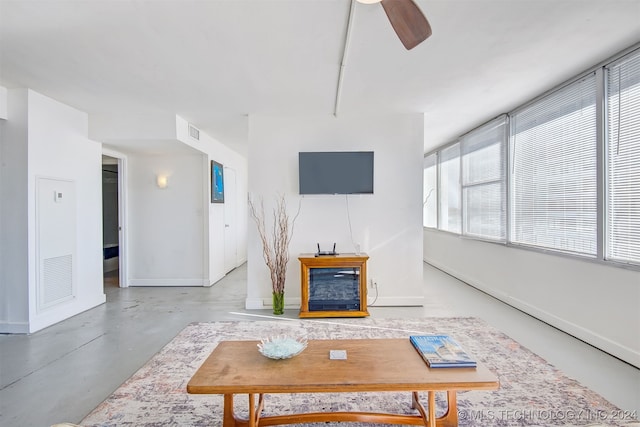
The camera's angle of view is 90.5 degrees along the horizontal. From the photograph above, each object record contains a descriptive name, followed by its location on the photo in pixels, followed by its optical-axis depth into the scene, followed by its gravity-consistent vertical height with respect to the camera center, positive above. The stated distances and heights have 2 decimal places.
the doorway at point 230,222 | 6.20 -0.20
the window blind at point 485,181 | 4.46 +0.48
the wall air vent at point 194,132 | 4.57 +1.18
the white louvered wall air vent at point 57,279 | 3.54 -0.78
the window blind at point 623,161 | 2.55 +0.43
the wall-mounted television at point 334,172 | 4.08 +0.51
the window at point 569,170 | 2.64 +0.45
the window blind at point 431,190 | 7.09 +0.50
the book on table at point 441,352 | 1.62 -0.77
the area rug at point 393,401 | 1.87 -1.22
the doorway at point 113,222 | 5.31 -0.20
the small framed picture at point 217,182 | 5.46 +0.53
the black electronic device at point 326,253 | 3.95 -0.51
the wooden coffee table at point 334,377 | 1.47 -0.80
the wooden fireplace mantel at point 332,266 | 3.77 -0.74
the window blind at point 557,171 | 3.01 +0.45
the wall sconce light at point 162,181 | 5.38 +0.53
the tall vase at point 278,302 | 3.86 -1.10
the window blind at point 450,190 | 6.03 +0.43
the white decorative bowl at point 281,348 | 1.71 -0.75
